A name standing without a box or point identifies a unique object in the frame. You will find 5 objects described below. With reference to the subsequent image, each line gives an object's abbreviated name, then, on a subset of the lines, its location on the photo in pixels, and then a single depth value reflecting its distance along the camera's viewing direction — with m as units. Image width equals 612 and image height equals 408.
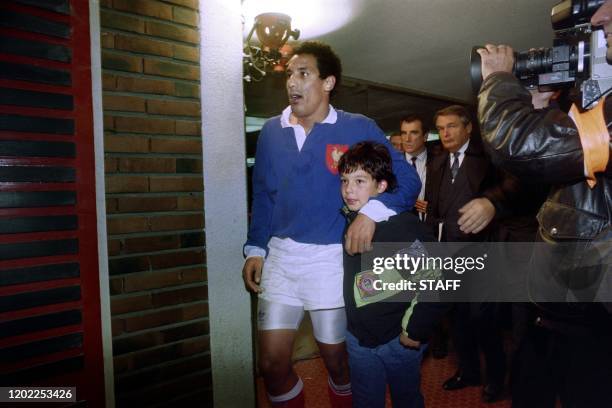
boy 1.67
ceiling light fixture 2.80
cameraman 1.18
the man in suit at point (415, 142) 3.70
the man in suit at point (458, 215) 2.65
